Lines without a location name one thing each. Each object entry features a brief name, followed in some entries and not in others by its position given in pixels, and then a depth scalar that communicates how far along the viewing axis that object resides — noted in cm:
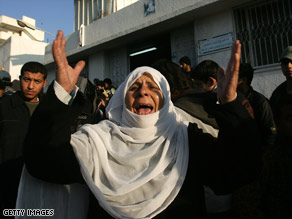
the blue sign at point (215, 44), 510
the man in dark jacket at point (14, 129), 205
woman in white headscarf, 106
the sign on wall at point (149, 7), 638
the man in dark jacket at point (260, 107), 219
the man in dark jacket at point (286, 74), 254
